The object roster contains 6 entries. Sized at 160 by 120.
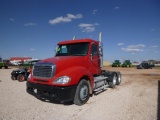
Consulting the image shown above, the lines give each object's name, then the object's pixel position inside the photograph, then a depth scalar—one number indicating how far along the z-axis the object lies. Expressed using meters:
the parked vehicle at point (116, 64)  35.71
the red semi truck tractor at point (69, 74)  4.49
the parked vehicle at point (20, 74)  10.73
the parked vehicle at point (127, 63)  34.51
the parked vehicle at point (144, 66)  29.78
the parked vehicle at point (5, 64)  28.79
